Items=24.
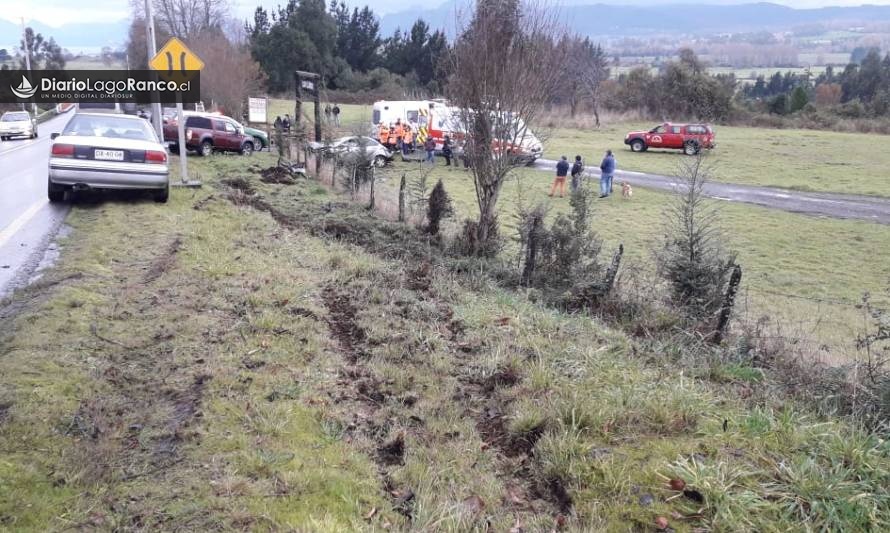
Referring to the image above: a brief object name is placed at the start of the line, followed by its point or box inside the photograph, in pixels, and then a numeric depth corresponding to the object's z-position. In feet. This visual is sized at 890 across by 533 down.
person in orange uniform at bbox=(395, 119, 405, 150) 96.13
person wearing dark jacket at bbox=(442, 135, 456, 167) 86.27
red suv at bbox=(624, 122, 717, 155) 110.63
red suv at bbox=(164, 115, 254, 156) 74.09
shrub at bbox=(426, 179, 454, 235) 36.17
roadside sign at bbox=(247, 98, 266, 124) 116.67
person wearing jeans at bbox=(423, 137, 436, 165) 90.57
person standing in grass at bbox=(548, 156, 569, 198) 67.15
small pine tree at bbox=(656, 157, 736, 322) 23.37
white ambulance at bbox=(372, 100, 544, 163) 94.94
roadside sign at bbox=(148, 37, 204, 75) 36.91
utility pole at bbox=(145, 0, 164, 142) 41.29
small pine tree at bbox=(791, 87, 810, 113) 180.65
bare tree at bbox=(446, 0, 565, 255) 31.99
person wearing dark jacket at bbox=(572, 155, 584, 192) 65.92
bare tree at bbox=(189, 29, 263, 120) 129.80
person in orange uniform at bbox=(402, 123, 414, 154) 94.31
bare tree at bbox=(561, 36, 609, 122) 170.50
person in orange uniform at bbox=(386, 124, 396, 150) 97.25
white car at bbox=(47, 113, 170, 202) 30.30
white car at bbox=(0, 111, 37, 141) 97.73
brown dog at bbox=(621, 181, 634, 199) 67.21
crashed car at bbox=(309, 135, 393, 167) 52.47
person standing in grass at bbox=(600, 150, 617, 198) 67.46
